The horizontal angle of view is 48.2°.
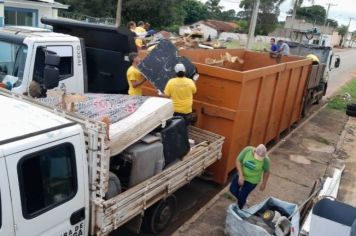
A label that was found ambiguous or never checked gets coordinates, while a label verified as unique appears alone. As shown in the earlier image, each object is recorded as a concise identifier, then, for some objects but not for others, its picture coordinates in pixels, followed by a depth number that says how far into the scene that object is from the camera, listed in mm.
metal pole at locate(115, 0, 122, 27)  32062
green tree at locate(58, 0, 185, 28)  36772
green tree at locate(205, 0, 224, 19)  80625
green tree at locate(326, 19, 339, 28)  100725
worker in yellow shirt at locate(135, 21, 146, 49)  10227
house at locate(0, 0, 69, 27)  20766
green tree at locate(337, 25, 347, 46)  84681
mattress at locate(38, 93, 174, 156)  4102
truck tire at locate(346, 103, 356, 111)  10952
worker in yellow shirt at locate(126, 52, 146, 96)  6582
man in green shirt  5555
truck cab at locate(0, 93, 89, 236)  2975
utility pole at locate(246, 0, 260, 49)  23844
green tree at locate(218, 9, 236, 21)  87000
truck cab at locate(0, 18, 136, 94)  5855
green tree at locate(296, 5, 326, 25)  88881
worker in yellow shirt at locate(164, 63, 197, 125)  6177
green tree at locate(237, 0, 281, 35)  59312
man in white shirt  14194
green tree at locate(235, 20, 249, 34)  64100
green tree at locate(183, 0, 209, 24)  69625
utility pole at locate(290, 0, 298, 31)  47475
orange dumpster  6359
